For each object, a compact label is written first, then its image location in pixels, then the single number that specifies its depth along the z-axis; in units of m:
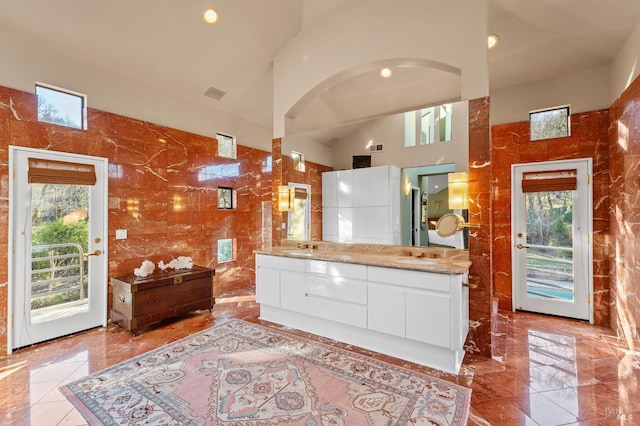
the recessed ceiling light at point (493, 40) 3.19
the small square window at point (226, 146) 4.82
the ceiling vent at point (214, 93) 4.27
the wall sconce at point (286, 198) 4.03
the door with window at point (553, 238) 3.66
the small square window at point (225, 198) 4.83
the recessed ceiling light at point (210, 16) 3.17
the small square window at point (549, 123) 3.75
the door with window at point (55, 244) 2.91
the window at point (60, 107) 3.04
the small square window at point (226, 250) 4.86
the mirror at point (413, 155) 2.95
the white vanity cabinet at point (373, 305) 2.50
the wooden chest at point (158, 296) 3.28
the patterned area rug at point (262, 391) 1.96
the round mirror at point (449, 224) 2.87
